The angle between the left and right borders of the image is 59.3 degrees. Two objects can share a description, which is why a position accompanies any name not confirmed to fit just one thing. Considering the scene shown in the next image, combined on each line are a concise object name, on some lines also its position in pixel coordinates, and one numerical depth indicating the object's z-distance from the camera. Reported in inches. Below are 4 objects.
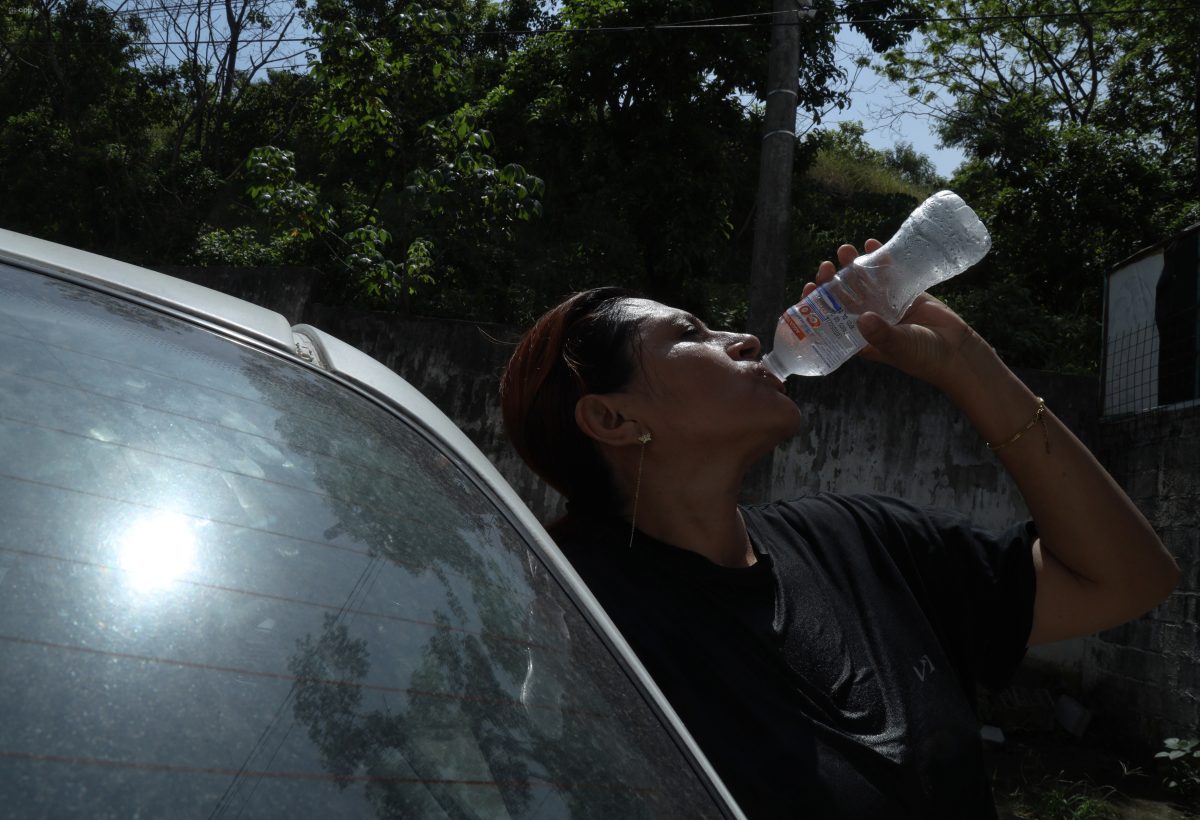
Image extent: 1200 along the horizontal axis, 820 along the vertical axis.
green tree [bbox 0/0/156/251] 621.3
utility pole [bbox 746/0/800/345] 259.8
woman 53.9
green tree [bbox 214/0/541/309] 302.0
